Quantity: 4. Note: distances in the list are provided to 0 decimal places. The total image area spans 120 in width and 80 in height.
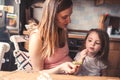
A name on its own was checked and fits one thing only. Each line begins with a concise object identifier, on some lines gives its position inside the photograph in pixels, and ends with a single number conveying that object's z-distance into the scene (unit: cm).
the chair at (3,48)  127
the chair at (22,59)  160
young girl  151
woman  119
